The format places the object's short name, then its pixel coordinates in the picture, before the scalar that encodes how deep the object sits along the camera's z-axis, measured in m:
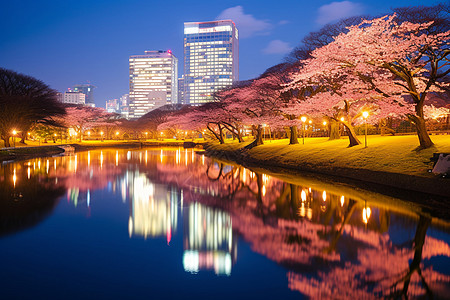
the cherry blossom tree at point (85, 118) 77.59
